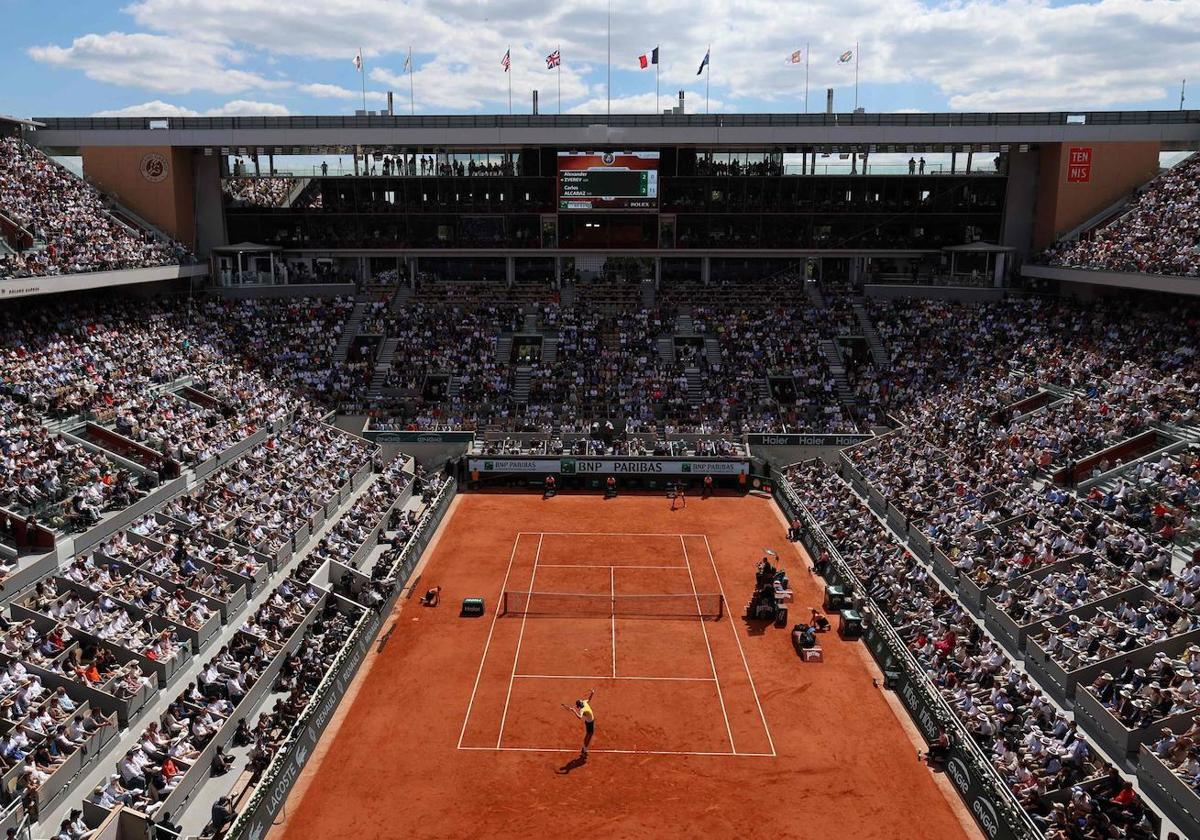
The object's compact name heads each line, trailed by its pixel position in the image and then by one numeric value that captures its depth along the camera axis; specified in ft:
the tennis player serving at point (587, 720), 73.00
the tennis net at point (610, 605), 99.55
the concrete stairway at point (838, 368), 164.35
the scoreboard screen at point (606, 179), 187.93
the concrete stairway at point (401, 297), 189.98
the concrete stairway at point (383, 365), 167.32
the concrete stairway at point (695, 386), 164.45
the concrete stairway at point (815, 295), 189.57
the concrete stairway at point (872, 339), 172.14
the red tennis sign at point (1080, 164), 178.29
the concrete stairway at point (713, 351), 174.40
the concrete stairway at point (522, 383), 165.68
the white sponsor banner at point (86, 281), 121.49
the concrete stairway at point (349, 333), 175.22
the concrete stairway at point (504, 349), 174.81
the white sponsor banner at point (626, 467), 146.51
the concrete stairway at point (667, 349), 174.81
